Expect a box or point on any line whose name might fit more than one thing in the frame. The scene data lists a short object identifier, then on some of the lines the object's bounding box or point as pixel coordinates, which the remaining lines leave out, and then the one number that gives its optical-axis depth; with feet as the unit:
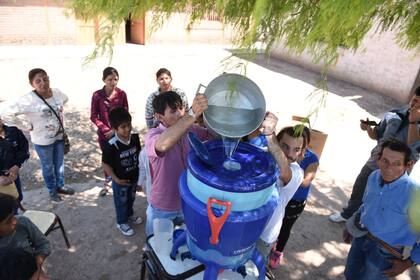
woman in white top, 10.60
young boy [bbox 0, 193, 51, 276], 6.20
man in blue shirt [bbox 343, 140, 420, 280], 6.97
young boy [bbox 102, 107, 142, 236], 9.92
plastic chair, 8.34
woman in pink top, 11.92
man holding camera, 9.27
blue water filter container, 4.74
